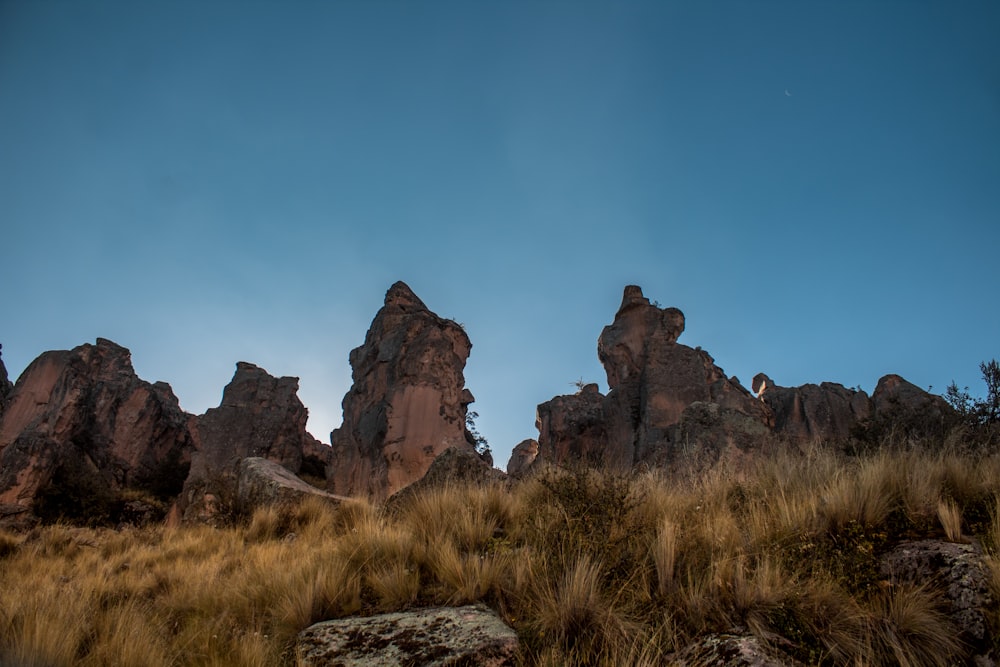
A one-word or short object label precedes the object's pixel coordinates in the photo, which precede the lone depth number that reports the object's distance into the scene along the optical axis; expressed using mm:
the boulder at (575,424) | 34656
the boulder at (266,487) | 11227
